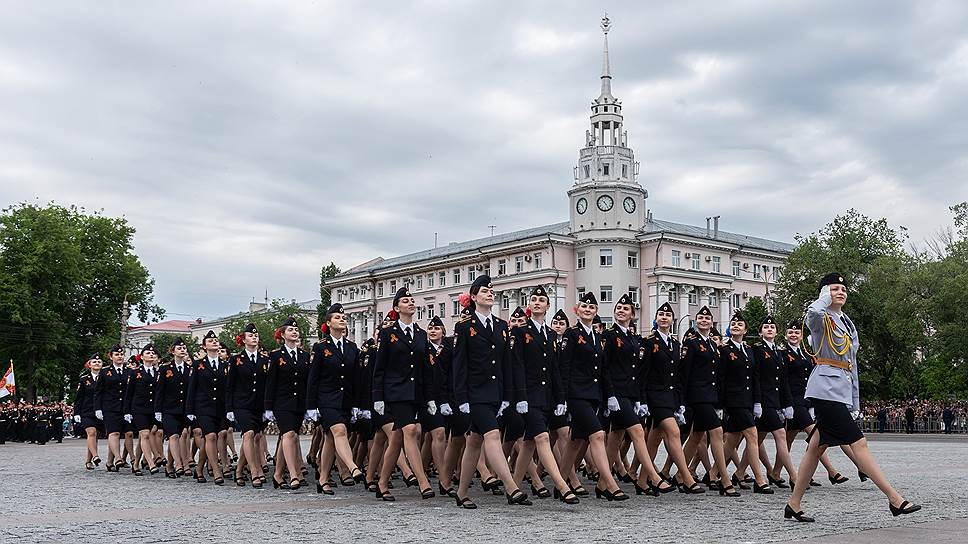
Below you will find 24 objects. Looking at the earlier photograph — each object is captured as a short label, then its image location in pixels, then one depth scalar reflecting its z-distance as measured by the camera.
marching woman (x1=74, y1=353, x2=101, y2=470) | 18.61
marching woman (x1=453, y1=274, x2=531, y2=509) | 10.09
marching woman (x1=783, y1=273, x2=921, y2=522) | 8.77
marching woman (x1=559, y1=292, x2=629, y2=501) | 10.59
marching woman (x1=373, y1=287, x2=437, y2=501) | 11.15
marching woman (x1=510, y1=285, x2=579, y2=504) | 10.19
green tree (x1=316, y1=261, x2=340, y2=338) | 113.31
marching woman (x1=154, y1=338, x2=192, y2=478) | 16.07
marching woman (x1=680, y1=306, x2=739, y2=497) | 11.92
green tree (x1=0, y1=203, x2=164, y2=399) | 53.41
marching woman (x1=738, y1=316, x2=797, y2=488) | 12.44
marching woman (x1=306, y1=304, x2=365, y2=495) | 12.26
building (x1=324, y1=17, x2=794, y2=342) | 81.75
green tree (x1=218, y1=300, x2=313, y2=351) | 84.14
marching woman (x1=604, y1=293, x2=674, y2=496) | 11.14
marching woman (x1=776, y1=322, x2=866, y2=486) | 13.06
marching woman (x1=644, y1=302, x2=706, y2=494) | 11.44
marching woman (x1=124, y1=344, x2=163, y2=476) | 17.20
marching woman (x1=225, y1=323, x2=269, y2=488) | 13.70
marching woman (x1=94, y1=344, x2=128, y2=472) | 17.73
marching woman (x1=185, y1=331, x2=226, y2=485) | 14.91
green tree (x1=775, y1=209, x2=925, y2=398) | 51.16
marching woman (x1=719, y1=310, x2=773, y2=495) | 12.14
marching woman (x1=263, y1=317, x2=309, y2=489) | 12.93
